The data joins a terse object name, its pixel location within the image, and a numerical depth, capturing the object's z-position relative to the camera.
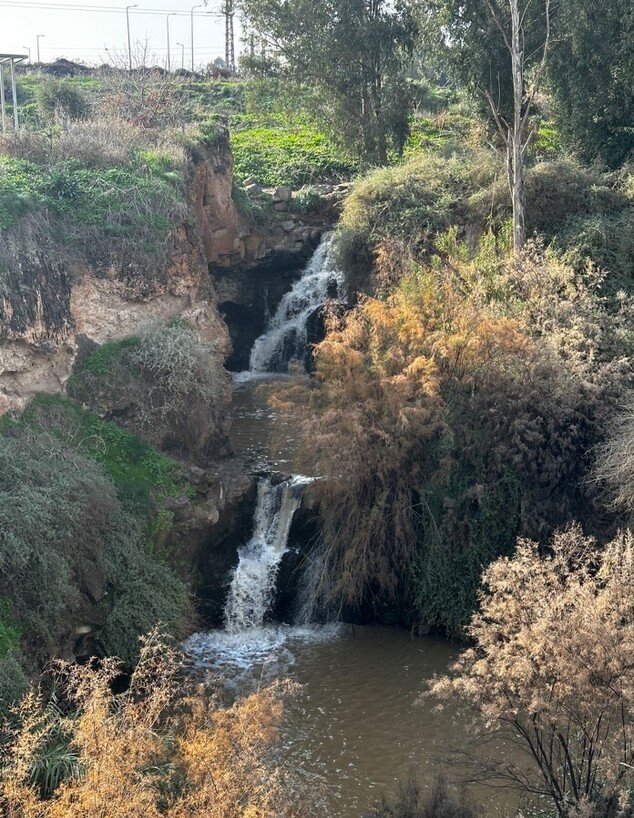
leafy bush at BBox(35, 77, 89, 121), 29.72
